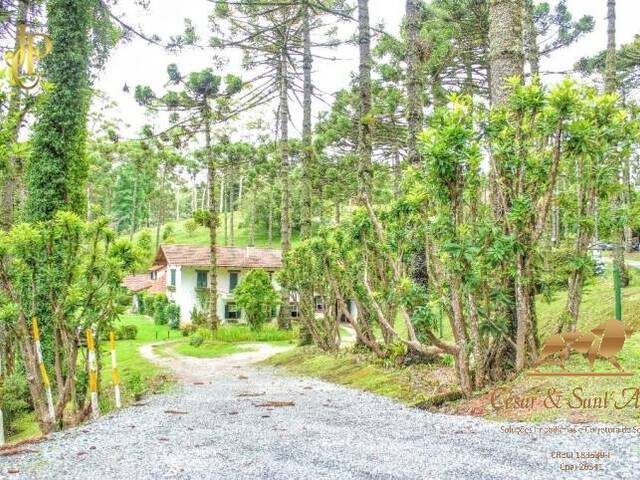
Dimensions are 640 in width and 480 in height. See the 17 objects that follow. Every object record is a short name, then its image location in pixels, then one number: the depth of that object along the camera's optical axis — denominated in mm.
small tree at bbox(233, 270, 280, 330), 21953
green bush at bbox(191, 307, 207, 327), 27659
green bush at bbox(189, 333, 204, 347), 19719
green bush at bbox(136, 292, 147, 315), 38562
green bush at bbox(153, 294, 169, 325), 31594
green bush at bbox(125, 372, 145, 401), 8352
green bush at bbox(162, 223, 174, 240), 47344
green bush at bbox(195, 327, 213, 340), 21033
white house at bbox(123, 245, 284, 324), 30031
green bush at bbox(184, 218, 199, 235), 49831
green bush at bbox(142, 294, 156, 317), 36903
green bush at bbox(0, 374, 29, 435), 8742
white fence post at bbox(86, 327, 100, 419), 6805
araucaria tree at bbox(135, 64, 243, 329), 19203
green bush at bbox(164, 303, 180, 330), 29992
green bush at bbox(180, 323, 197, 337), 26420
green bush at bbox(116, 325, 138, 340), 25312
